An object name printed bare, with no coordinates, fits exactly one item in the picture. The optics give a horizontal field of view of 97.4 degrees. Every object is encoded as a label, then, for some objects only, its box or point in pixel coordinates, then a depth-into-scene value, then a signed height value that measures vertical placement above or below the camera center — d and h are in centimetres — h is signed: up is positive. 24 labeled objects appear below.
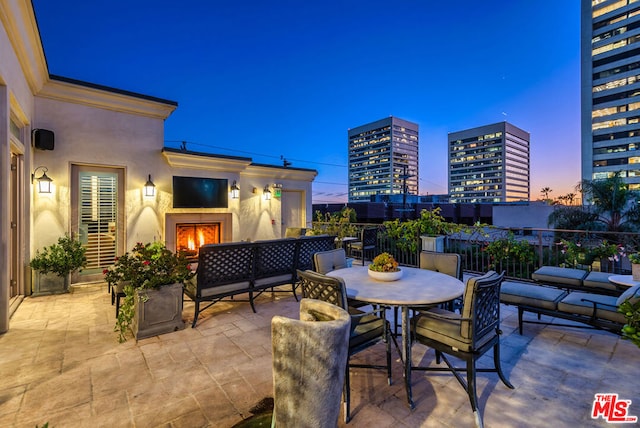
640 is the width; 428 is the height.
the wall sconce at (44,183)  463 +51
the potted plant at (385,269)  258 -54
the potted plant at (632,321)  133 -55
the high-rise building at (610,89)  3847 +1743
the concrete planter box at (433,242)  543 -60
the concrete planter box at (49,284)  450 -115
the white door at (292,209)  909 +11
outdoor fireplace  622 -38
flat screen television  629 +49
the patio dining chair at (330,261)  317 -58
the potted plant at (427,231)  548 -39
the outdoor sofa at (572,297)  261 -92
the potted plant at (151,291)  299 -86
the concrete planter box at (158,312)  298 -109
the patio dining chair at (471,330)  189 -87
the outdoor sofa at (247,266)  345 -74
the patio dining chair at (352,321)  196 -88
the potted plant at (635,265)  274 -54
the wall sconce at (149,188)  583 +53
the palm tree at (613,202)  1456 +47
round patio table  205 -64
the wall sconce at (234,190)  714 +58
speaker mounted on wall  462 +125
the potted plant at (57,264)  451 -82
